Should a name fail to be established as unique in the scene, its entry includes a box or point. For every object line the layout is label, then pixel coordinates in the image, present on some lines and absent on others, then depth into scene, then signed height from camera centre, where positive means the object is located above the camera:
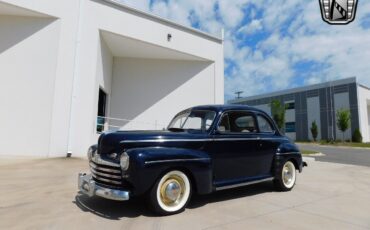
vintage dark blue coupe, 3.94 -0.33
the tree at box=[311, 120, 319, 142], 37.97 +1.29
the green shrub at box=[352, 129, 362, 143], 33.88 +0.66
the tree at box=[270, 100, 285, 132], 25.59 +2.55
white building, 10.24 +2.91
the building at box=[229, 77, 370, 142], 35.81 +4.78
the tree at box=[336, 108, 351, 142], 33.12 +2.62
